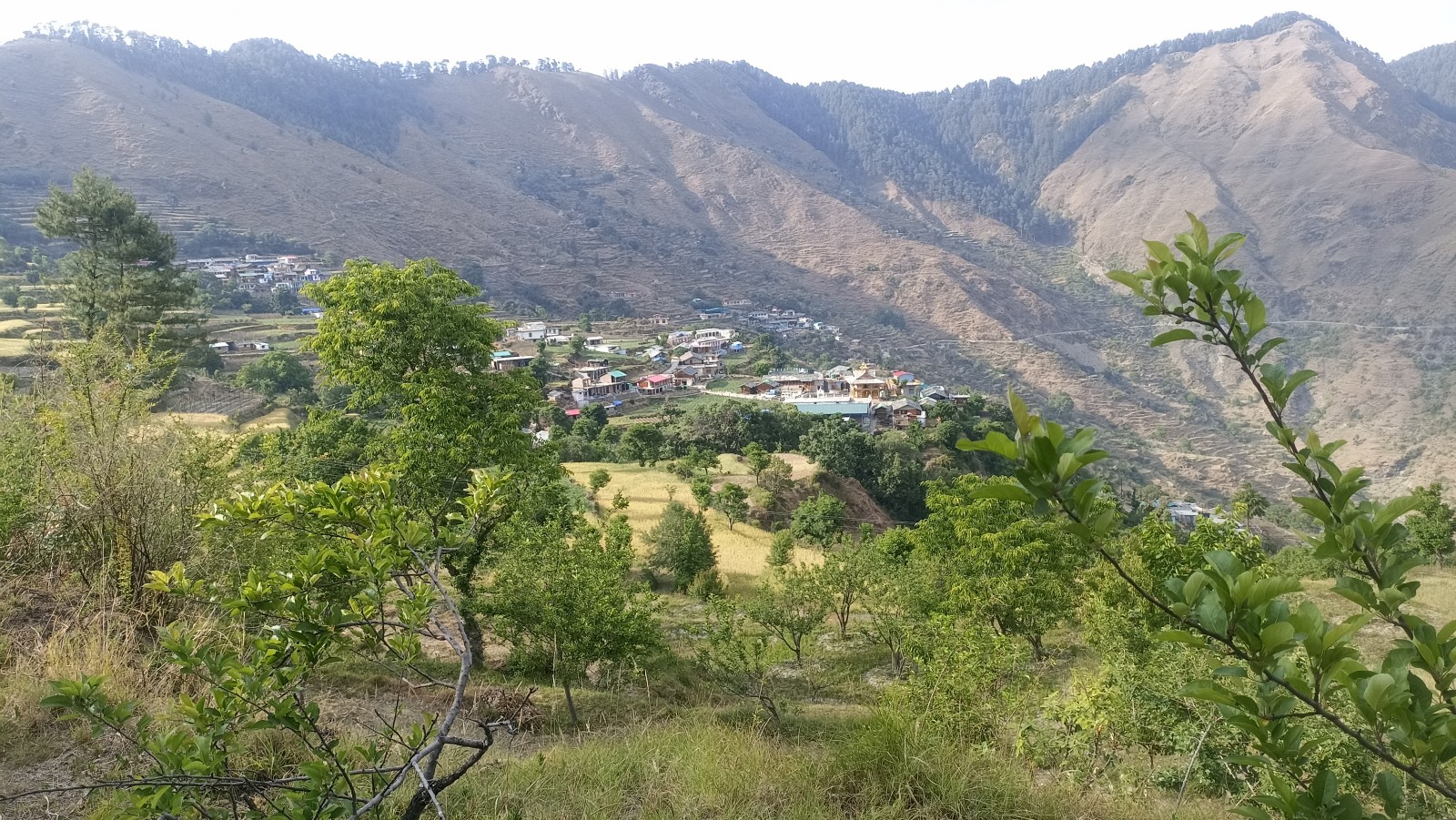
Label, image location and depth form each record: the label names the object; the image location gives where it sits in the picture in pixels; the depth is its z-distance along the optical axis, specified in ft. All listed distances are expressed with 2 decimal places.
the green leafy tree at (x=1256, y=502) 99.88
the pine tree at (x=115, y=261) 75.00
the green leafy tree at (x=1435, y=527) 66.95
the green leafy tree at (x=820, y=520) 87.15
